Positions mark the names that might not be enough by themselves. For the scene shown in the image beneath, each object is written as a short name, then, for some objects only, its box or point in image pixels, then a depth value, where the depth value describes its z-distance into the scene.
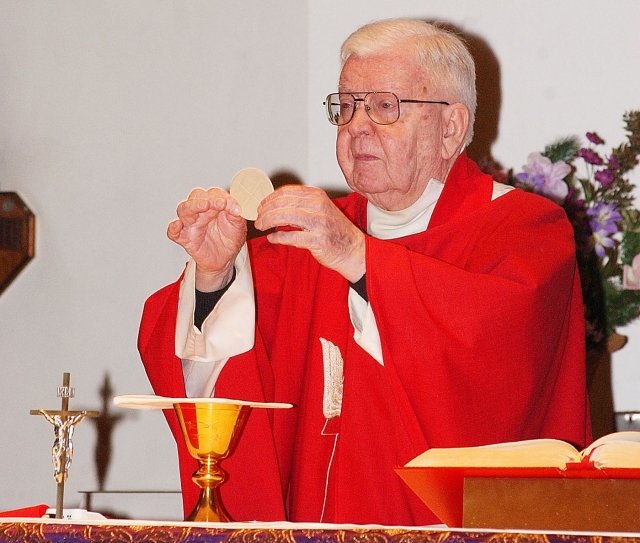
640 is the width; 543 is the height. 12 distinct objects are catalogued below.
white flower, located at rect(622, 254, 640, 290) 8.45
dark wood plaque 10.89
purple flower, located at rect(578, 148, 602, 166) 8.93
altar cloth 2.96
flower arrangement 8.51
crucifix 4.41
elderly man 5.21
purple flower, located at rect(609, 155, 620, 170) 8.93
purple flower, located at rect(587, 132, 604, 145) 9.17
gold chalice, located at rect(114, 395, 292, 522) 4.38
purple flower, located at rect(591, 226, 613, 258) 8.46
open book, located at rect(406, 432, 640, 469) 3.38
